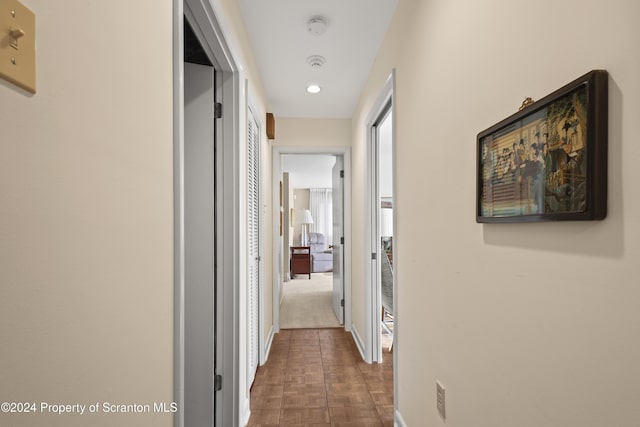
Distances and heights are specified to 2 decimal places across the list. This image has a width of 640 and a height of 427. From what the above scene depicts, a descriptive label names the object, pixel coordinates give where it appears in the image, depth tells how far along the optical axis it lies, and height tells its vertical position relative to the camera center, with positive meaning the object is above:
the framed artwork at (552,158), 0.65 +0.13
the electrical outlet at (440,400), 1.41 -0.79
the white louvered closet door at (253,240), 2.44 -0.21
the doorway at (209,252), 1.87 -0.22
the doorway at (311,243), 4.41 -0.75
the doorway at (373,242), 3.07 -0.27
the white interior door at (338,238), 4.20 -0.32
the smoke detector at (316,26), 2.18 +1.21
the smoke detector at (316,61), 2.67 +1.21
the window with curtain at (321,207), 11.01 +0.19
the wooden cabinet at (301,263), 7.64 -1.12
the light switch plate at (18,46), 0.42 +0.22
